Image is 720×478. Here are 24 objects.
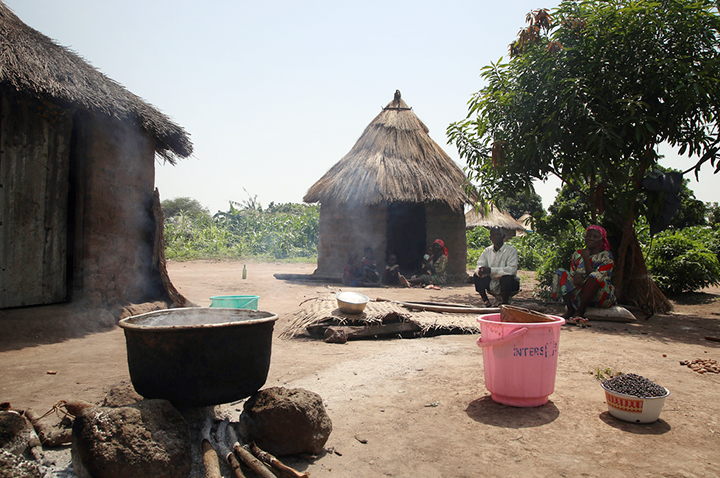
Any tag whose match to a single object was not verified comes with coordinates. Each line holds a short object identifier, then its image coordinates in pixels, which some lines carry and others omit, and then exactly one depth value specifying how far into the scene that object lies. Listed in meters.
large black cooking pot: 2.06
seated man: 6.25
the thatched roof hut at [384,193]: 9.95
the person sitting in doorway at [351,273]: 9.43
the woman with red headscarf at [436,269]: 9.75
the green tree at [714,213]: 16.58
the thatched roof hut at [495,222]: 18.39
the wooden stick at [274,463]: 1.86
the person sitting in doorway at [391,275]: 9.66
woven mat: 4.73
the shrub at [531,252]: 14.09
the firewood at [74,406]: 2.23
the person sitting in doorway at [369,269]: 9.55
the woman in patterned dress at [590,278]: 5.46
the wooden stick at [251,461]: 1.85
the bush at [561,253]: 7.56
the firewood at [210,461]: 1.81
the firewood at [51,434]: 2.06
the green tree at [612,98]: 5.51
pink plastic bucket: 2.62
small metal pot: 4.66
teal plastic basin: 4.80
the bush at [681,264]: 7.67
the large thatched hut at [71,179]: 4.37
